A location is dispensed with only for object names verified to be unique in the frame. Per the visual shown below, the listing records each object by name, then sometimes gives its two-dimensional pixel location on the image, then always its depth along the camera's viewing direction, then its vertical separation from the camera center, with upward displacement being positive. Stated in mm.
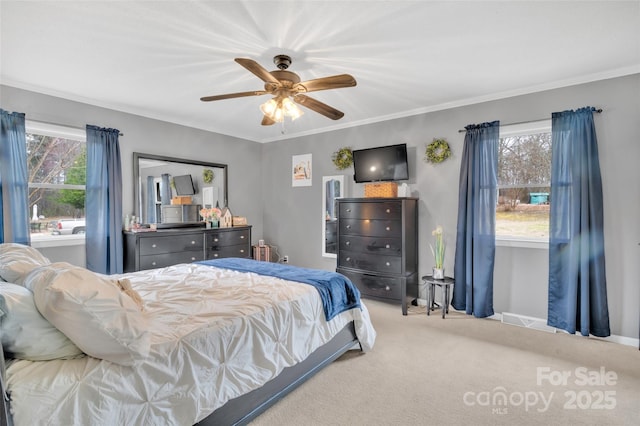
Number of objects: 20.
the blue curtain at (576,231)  3070 -236
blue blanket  2520 -613
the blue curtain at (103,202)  3758 +76
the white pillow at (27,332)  1244 -499
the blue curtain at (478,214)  3662 -80
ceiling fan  2346 +939
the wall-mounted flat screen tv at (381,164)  4270 +615
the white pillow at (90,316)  1283 -446
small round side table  3719 -965
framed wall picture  5395 +647
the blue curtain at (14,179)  3182 +307
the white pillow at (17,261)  1655 -304
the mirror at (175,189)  4332 +294
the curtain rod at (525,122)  3129 +955
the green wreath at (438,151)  4039 +729
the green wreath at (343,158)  4883 +766
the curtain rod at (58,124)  3455 +951
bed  1235 -671
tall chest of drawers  3947 -504
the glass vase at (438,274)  3824 -803
